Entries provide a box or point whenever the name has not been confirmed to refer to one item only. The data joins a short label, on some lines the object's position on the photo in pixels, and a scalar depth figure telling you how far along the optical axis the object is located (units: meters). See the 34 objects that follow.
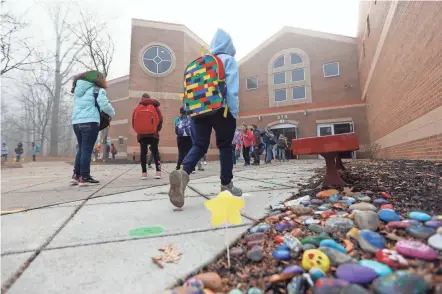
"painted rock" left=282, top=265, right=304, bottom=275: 0.97
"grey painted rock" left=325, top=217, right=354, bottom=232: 1.38
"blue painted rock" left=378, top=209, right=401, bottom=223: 1.43
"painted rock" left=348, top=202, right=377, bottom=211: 1.67
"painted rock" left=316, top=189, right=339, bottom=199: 2.25
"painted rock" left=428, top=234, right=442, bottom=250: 1.06
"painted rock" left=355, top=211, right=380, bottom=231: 1.35
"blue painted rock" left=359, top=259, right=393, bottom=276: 0.92
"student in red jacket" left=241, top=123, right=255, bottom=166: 9.55
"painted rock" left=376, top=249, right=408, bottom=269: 0.97
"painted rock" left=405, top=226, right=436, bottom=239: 1.17
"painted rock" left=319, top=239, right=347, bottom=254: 1.12
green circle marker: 1.53
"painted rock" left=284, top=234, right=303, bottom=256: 1.16
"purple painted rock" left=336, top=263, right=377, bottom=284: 0.89
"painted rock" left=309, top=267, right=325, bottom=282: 0.93
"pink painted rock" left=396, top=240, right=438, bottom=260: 0.99
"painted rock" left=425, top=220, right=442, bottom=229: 1.25
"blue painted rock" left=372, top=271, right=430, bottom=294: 0.79
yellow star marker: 1.21
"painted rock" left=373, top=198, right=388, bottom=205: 1.84
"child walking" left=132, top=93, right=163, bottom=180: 4.70
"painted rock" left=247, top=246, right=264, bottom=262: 1.14
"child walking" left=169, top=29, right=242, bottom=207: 2.57
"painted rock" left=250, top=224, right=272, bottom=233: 1.47
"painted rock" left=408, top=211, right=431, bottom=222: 1.38
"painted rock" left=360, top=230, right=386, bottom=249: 1.15
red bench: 2.33
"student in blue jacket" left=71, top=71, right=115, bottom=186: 3.93
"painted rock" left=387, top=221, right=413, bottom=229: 1.29
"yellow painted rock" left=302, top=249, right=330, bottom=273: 0.99
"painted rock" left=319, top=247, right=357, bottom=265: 1.03
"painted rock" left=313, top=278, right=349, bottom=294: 0.83
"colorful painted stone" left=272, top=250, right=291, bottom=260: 1.11
